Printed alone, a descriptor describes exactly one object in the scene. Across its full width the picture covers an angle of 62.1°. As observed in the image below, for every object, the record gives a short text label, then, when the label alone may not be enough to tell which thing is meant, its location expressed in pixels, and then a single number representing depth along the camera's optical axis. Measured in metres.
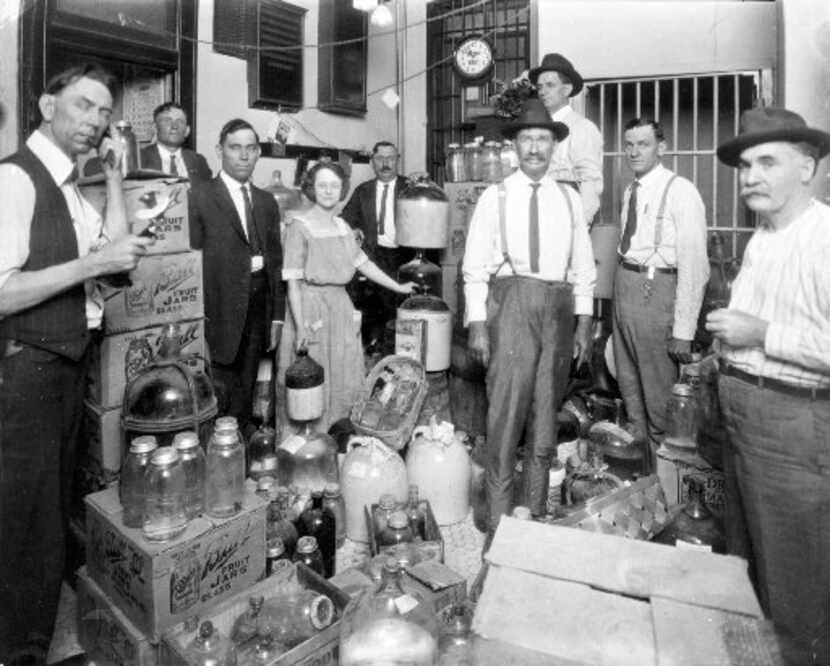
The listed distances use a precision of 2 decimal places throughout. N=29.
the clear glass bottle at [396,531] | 2.84
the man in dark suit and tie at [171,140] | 4.70
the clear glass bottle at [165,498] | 2.26
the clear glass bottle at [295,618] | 2.19
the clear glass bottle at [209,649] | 2.00
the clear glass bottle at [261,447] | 3.71
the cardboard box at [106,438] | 2.99
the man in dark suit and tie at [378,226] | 6.06
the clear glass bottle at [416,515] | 3.15
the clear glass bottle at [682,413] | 3.68
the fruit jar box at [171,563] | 2.20
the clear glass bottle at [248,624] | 2.24
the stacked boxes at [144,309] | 3.00
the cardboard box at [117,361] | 3.01
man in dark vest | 2.24
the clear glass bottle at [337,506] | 3.19
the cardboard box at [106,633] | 2.23
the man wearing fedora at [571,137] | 4.59
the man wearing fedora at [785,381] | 2.12
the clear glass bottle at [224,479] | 2.43
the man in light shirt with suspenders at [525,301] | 3.34
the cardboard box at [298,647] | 2.03
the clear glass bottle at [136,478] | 2.33
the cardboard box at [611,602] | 1.11
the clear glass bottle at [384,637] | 1.44
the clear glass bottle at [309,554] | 2.71
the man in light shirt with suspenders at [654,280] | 3.88
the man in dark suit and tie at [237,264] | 4.02
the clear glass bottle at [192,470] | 2.38
